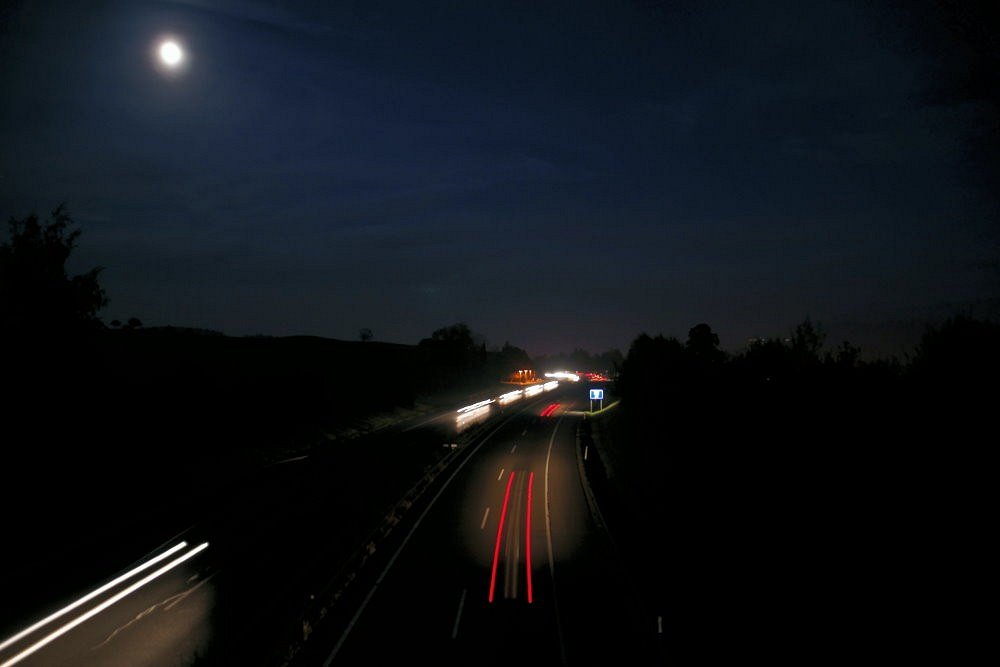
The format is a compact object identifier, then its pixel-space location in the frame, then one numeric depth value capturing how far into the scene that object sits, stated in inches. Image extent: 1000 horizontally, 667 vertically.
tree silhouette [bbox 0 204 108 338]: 991.6
